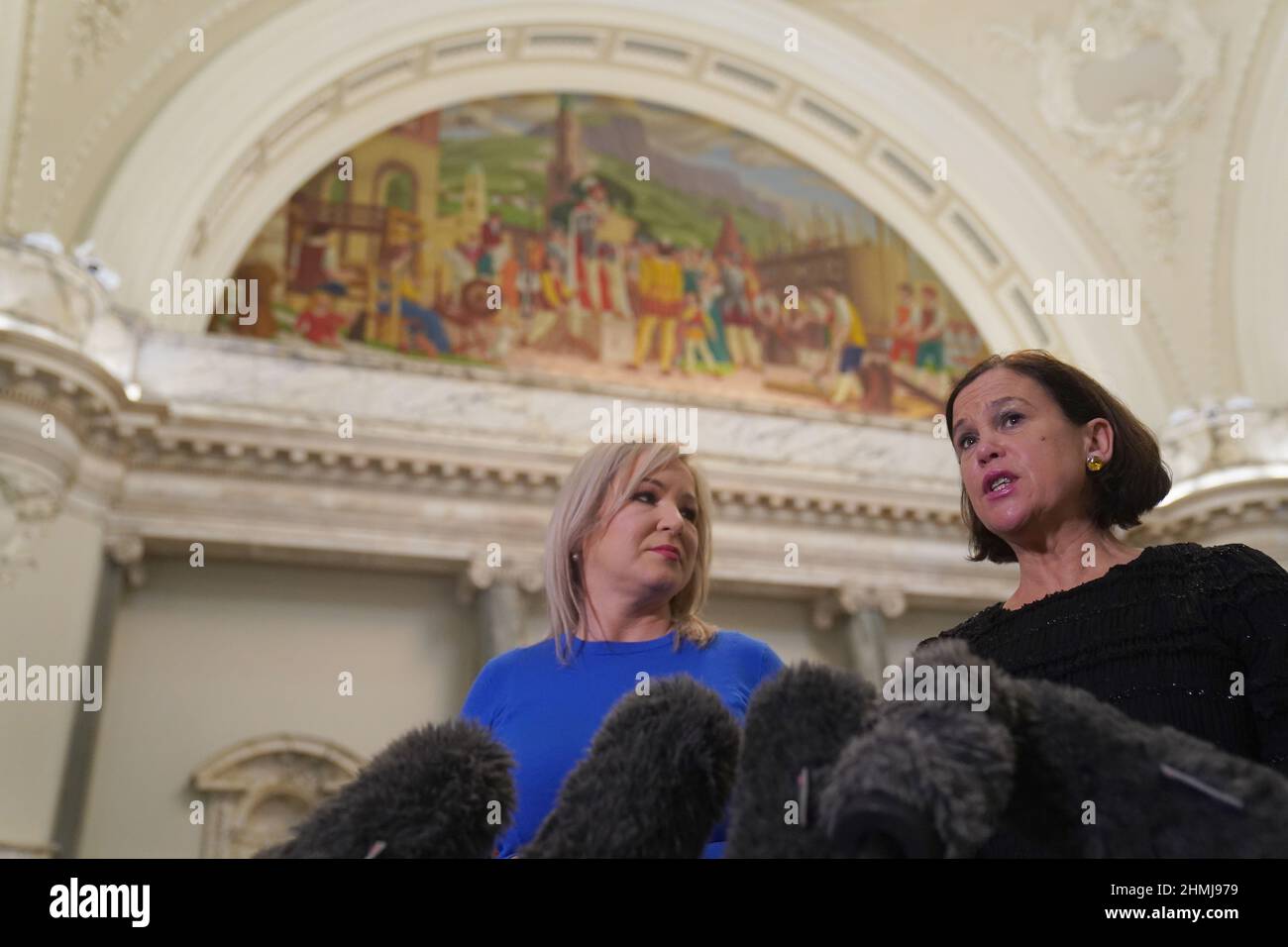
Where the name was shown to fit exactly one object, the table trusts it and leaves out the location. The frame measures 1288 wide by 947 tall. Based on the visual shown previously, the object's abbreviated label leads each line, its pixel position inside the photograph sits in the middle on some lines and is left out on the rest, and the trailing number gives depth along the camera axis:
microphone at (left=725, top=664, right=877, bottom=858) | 0.98
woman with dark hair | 1.75
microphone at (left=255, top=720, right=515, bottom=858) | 1.12
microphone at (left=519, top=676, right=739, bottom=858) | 1.11
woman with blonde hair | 2.15
